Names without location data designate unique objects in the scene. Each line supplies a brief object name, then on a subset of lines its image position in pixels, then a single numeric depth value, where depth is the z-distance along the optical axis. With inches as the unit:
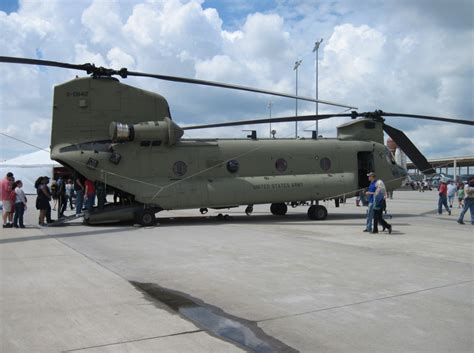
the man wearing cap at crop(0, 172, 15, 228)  535.2
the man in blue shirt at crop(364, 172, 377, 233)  492.4
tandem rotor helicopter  548.1
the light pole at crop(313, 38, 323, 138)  1873.3
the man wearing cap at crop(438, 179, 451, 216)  756.6
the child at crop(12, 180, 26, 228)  533.6
